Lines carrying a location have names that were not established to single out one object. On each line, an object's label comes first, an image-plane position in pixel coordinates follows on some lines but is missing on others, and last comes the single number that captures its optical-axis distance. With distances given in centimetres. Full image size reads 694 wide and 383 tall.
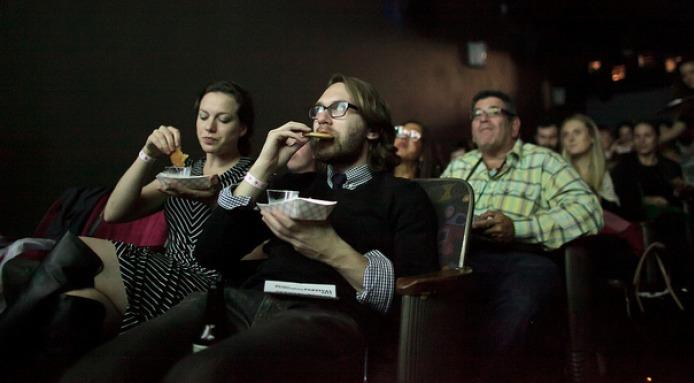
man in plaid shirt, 188
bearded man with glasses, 122
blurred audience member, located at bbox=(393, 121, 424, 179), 306
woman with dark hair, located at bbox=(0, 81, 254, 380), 127
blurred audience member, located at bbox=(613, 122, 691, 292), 307
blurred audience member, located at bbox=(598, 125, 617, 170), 468
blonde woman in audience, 320
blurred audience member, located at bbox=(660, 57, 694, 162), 289
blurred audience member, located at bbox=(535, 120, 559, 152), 423
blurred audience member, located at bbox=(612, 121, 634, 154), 470
